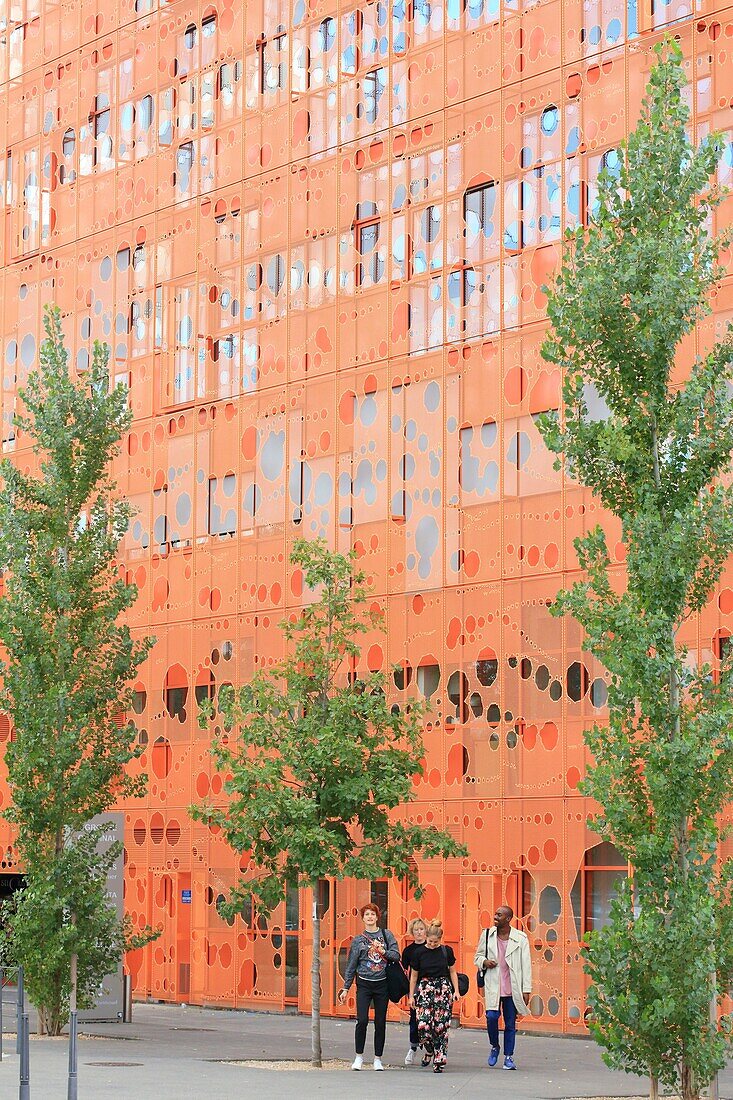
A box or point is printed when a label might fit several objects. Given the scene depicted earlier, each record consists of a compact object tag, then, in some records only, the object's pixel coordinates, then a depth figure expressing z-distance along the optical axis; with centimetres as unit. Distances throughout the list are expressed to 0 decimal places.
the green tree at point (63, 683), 2597
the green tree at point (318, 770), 2339
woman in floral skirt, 2244
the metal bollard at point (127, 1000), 2911
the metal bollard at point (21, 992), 2024
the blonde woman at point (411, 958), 2303
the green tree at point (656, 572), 1786
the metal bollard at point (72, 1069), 1494
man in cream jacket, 2297
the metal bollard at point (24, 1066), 1502
